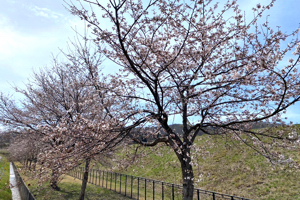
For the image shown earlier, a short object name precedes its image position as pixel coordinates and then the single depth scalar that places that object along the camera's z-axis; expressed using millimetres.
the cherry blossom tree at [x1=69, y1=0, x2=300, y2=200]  5344
